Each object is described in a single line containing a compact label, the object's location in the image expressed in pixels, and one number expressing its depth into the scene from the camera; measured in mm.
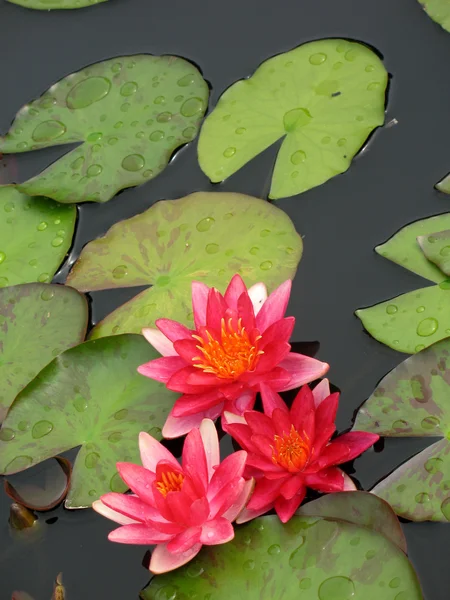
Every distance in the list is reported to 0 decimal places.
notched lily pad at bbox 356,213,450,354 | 4164
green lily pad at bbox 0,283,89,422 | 4523
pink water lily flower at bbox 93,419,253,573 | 3395
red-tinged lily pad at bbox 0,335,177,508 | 4082
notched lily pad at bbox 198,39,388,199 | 4953
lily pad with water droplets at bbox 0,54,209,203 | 5219
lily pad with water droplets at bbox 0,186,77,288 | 4965
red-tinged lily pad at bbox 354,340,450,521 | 3596
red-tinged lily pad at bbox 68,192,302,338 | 4598
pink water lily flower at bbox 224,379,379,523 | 3559
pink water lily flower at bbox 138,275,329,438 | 3818
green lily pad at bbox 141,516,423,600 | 3252
